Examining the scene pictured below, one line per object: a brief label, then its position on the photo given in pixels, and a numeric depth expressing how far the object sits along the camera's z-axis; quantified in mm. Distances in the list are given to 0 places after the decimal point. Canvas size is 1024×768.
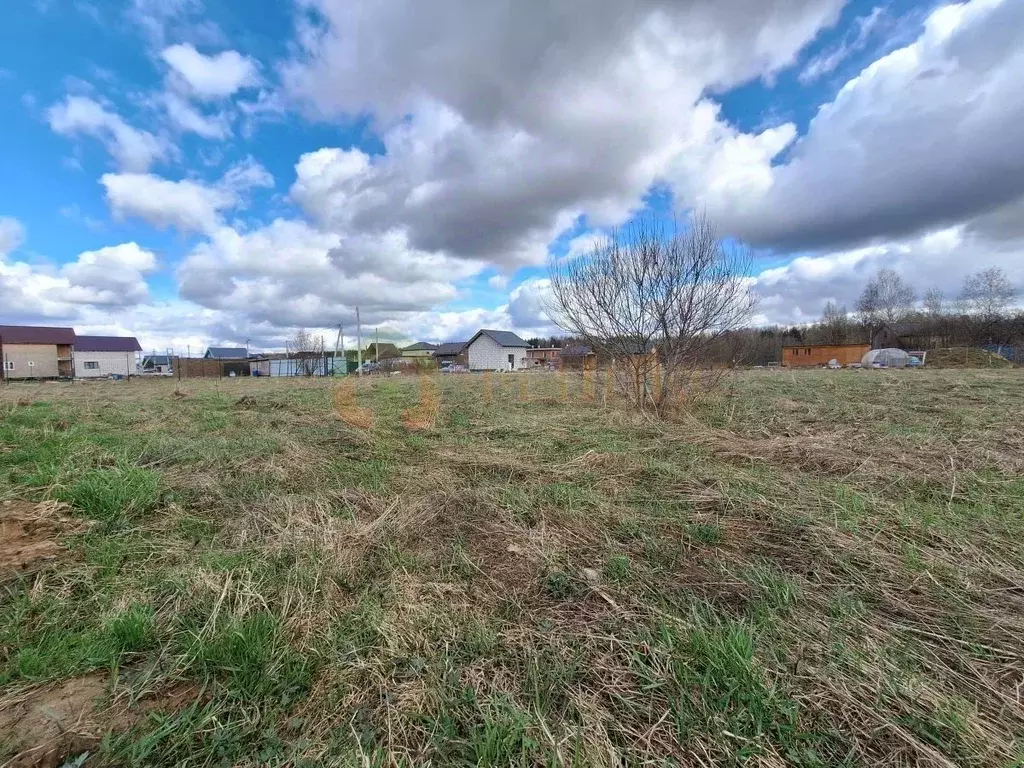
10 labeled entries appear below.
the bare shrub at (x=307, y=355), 41062
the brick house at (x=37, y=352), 43000
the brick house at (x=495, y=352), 55062
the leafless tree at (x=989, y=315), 48781
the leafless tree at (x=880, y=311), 54969
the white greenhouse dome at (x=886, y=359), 38781
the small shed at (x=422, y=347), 58906
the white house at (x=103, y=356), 53219
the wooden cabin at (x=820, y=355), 44656
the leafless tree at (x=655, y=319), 8758
